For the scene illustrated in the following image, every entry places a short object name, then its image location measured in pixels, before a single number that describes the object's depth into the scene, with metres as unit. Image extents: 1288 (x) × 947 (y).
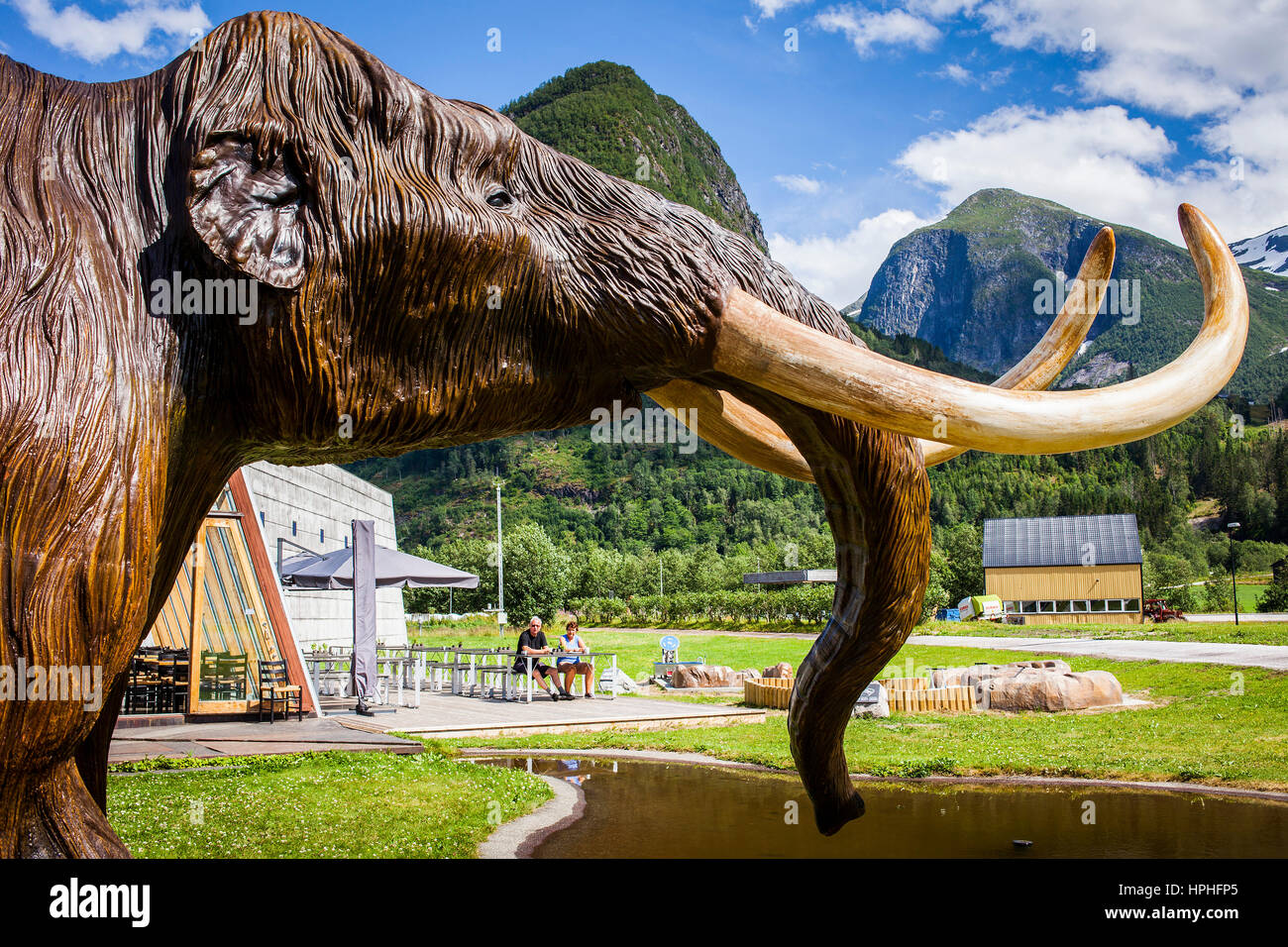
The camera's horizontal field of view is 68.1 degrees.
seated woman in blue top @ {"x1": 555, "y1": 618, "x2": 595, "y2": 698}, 16.09
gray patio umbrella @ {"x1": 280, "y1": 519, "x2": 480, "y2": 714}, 12.66
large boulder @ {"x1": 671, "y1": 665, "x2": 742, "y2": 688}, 18.98
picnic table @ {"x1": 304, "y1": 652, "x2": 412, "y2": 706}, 15.27
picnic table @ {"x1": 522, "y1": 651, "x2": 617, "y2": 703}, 15.22
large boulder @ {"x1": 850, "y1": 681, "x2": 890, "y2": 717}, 12.70
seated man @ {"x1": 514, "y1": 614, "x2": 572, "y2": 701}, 15.57
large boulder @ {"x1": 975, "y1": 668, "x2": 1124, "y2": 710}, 12.83
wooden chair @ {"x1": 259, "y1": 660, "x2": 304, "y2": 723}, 11.62
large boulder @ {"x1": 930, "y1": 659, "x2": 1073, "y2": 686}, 14.62
